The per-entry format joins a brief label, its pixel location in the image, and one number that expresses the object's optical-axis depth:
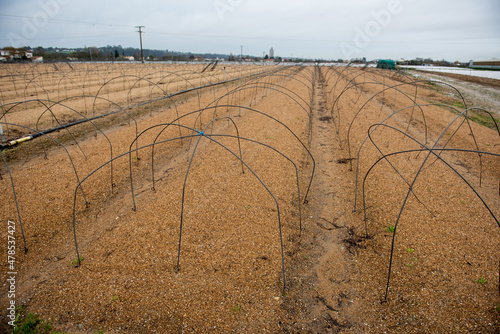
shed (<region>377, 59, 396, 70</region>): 60.80
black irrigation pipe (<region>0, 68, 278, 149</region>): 11.77
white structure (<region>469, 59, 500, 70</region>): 64.72
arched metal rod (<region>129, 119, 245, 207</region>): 7.66
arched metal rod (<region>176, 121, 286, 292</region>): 5.24
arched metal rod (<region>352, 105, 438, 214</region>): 7.80
